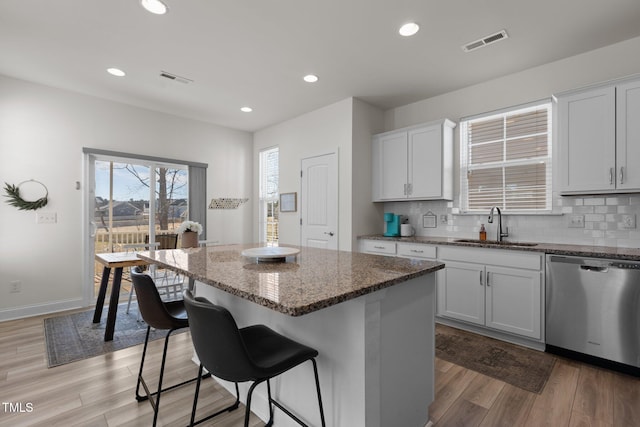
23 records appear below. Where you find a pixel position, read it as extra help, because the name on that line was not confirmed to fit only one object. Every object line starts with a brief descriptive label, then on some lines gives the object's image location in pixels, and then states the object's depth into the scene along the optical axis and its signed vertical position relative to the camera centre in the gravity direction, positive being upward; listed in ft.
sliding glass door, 13.51 +0.48
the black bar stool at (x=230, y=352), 3.55 -1.78
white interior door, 13.70 +0.53
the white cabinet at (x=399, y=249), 11.03 -1.36
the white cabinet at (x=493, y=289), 8.86 -2.37
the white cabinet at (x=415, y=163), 11.80 +2.08
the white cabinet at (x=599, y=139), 8.05 +2.07
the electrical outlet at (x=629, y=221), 8.80 -0.21
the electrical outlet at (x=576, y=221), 9.57 -0.23
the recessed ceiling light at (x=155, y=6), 7.21 +4.96
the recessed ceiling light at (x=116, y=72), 10.64 +4.99
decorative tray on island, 5.96 -0.81
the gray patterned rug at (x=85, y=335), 8.72 -3.98
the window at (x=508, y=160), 10.45 +1.95
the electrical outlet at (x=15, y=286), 11.55 -2.80
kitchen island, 3.99 -1.76
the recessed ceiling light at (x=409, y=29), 8.14 +5.00
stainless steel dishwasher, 7.40 -2.45
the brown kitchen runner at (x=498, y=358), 7.36 -3.97
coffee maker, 13.14 -0.46
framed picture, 15.83 +0.59
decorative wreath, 11.43 +0.46
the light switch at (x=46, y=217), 12.06 -0.19
